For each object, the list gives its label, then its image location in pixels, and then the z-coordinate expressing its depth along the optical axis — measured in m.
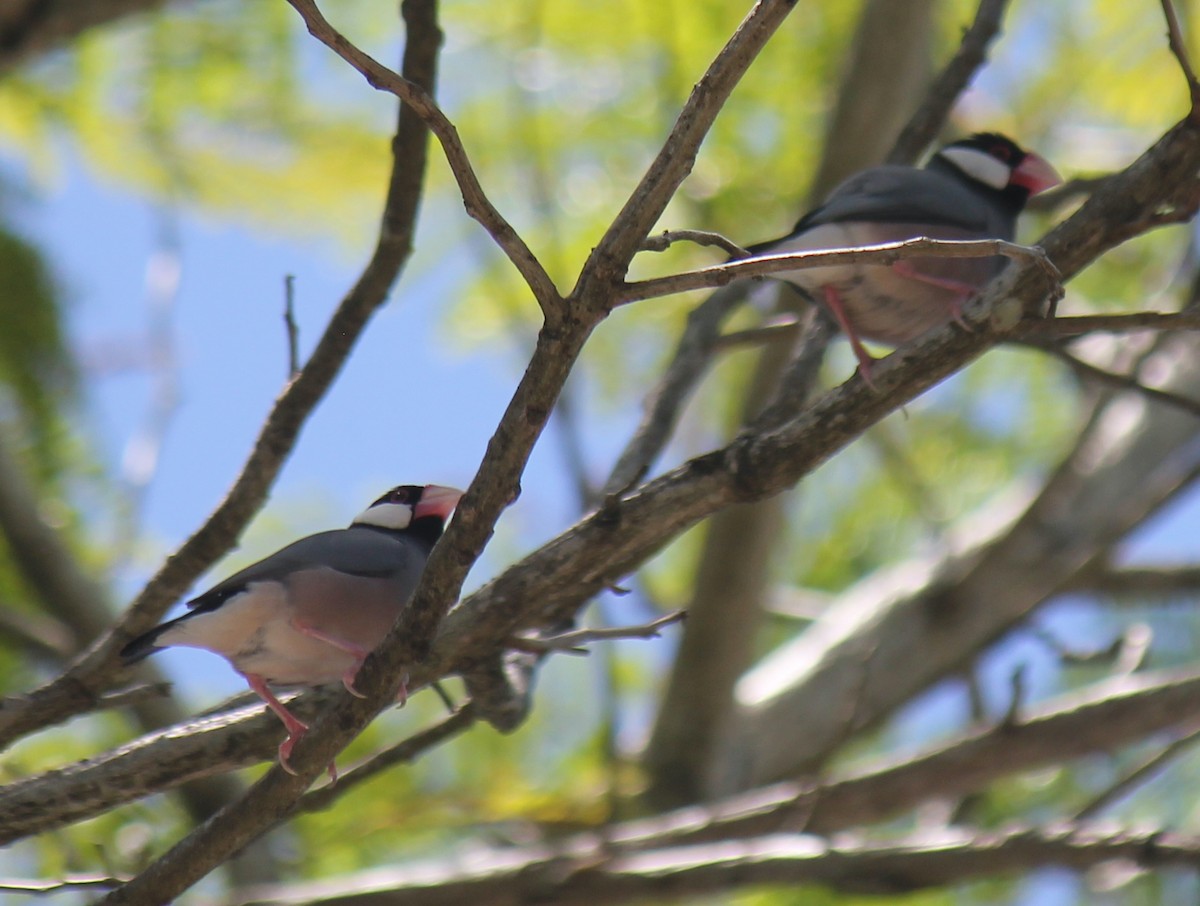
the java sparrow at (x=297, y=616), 7.63
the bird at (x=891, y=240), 8.73
